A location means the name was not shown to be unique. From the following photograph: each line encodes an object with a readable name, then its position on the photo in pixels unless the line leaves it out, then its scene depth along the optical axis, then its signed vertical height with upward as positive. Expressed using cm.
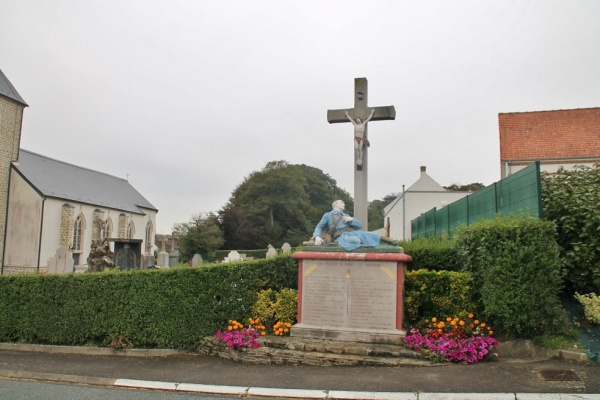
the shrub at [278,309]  915 -87
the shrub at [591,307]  787 -61
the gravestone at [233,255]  2426 +41
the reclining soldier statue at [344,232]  892 +66
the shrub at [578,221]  866 +93
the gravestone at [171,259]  2566 +15
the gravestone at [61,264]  1283 -13
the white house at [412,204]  3778 +514
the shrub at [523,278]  753 -14
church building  3127 +403
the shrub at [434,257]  980 +22
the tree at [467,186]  5969 +1069
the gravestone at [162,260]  2306 +7
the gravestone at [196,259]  1875 +13
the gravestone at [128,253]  2230 +37
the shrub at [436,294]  841 -49
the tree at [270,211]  5822 +747
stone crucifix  1054 +311
